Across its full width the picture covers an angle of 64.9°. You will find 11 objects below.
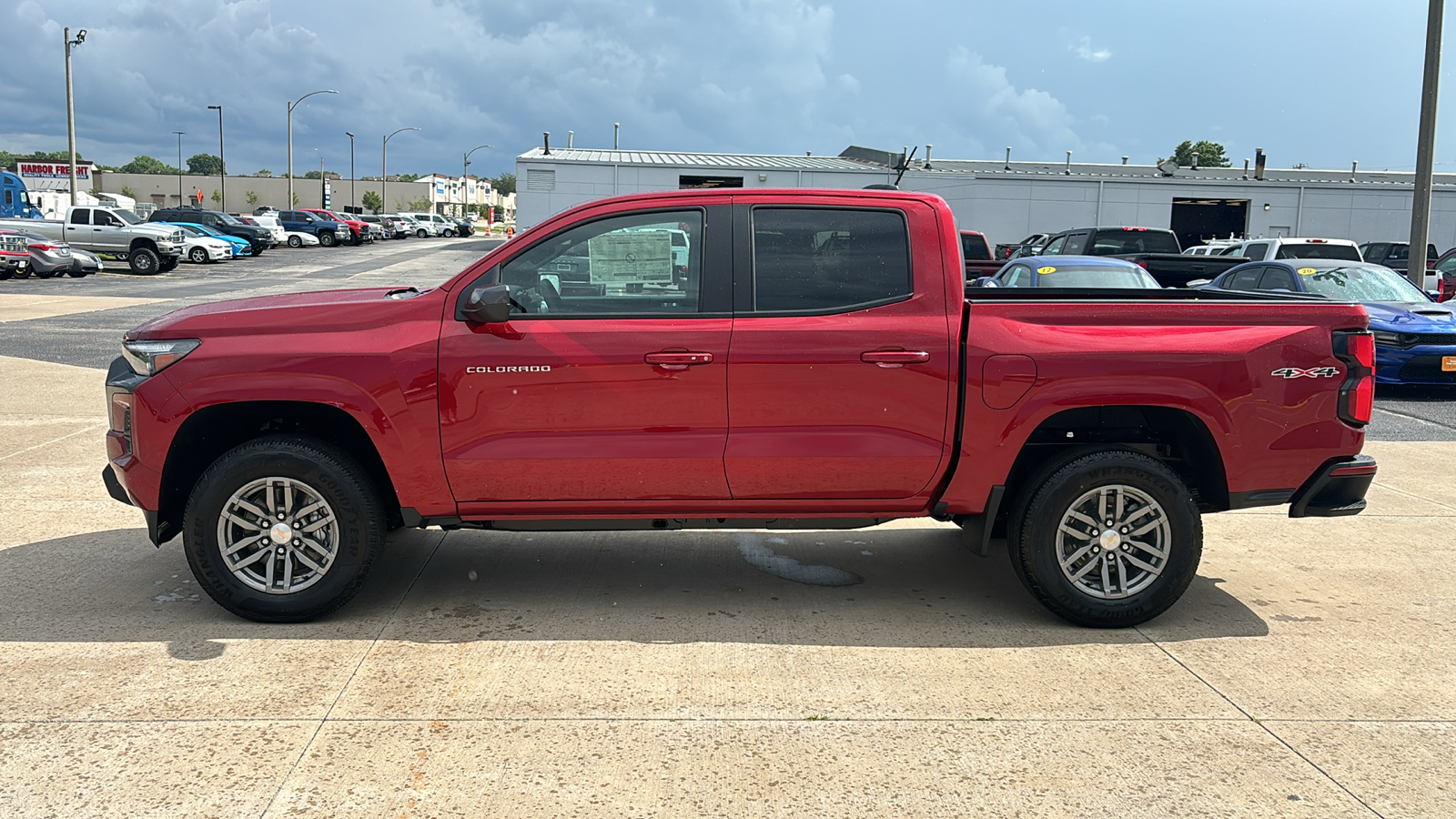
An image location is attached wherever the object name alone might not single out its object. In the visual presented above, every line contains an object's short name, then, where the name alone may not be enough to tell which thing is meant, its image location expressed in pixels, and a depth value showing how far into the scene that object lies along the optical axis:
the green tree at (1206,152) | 107.12
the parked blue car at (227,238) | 38.27
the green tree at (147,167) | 142.77
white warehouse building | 39.72
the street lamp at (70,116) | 38.44
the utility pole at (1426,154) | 17.30
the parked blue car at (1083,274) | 12.62
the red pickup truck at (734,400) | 4.79
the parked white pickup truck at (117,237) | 32.03
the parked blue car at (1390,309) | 12.40
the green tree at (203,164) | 178.38
